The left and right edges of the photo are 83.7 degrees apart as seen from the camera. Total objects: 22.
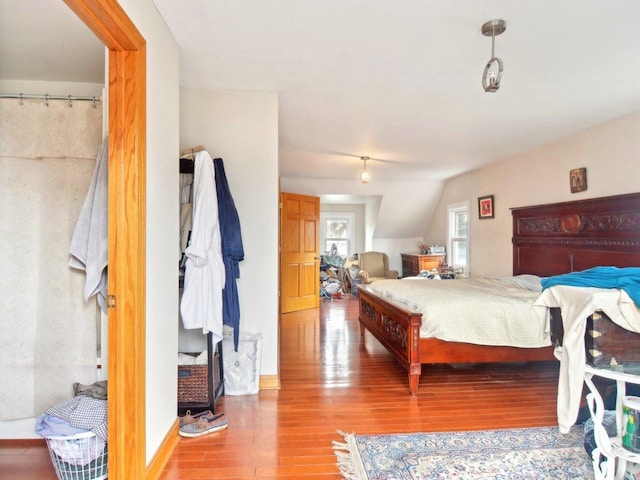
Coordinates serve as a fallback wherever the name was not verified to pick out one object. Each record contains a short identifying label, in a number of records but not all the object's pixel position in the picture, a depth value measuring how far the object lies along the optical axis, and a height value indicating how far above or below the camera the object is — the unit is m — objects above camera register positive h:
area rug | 1.81 -1.16
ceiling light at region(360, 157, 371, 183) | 4.91 +0.95
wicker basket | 2.40 -0.92
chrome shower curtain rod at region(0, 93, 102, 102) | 2.00 +0.85
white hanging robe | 2.29 -0.10
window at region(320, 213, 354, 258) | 8.98 +0.33
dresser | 6.82 -0.32
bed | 2.86 -0.14
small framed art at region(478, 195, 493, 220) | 5.29 +0.56
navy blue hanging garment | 2.56 +0.02
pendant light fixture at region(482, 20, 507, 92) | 1.90 +1.08
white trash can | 2.71 -0.90
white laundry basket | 1.65 -0.97
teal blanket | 1.46 -0.17
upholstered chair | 7.54 -0.43
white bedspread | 2.84 -0.61
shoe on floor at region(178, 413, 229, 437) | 2.15 -1.11
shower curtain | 2.03 -0.19
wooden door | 5.76 -0.11
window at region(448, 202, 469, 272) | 6.22 +0.17
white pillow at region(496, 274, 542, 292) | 3.75 -0.42
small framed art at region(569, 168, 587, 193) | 3.68 +0.67
